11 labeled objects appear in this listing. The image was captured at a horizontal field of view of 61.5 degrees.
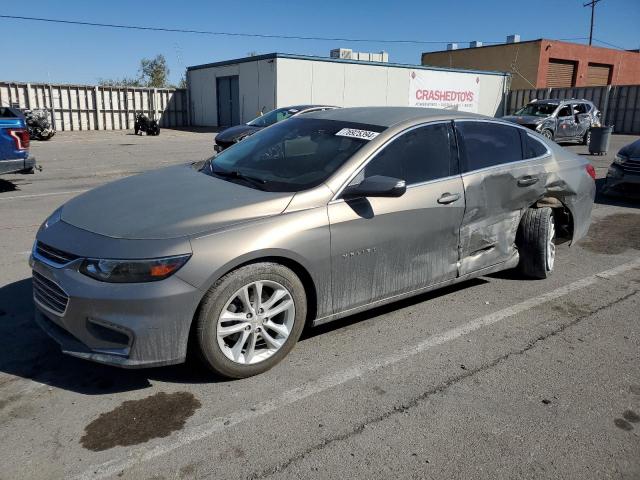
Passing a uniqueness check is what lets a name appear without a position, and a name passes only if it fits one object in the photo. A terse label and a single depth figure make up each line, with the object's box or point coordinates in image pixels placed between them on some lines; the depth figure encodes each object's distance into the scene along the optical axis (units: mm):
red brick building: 38344
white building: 27594
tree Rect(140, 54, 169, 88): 62944
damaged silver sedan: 2951
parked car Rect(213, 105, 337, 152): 12267
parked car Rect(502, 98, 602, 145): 20666
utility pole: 51781
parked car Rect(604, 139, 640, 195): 9258
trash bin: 17891
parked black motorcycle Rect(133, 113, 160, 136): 26625
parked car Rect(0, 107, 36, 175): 8984
